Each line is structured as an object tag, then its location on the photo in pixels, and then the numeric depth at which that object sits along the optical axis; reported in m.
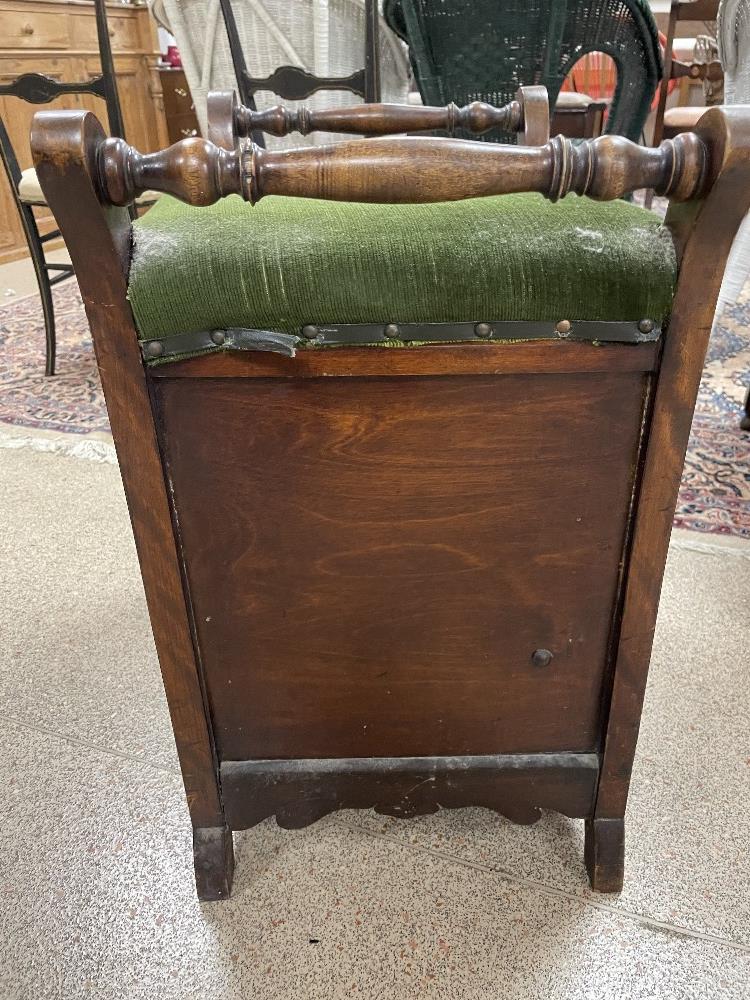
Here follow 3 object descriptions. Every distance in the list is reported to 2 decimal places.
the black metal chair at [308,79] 1.70
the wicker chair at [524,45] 1.42
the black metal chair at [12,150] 2.06
